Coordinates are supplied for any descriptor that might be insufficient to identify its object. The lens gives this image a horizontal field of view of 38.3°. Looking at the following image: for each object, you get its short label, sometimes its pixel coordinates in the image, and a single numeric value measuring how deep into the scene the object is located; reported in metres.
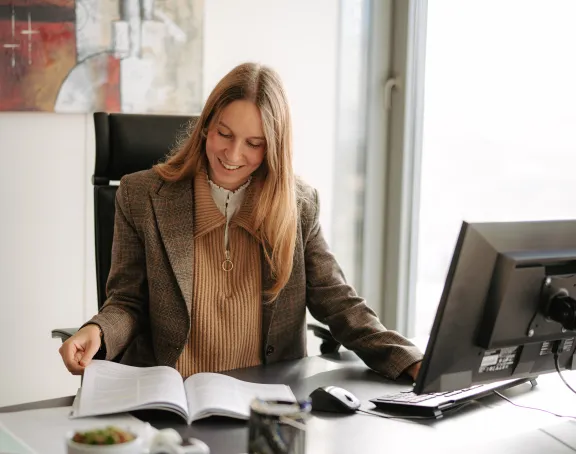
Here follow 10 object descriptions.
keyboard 1.49
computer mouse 1.48
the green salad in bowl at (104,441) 1.08
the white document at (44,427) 1.21
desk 1.33
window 2.72
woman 1.89
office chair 2.16
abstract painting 2.74
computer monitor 1.30
